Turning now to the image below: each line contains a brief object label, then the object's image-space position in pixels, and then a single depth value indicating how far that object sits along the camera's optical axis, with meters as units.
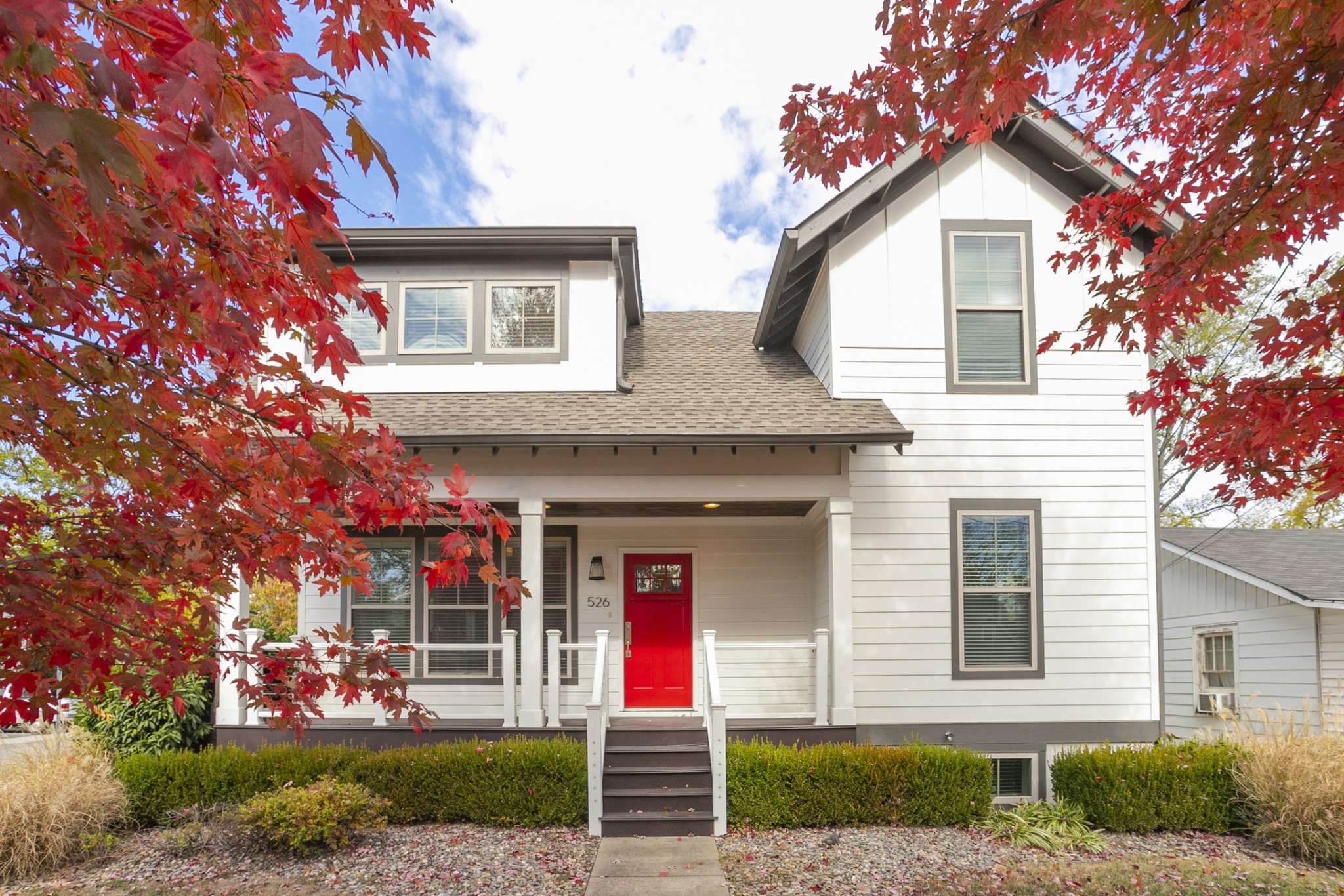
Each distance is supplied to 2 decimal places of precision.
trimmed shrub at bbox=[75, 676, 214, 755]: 9.58
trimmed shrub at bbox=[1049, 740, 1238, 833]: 8.68
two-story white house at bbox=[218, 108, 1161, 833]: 9.85
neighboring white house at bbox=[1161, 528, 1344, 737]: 12.63
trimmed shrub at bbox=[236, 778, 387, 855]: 7.80
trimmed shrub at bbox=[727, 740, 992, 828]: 8.50
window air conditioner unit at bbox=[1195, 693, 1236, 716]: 14.27
